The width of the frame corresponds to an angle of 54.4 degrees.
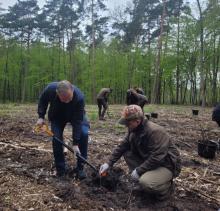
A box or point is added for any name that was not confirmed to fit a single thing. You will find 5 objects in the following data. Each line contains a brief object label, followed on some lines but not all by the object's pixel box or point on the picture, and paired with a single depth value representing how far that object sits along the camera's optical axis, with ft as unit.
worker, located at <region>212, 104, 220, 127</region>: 18.44
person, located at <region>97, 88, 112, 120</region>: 30.92
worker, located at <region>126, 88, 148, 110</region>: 22.73
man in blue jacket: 11.76
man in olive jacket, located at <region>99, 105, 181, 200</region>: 10.25
